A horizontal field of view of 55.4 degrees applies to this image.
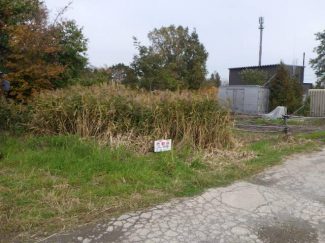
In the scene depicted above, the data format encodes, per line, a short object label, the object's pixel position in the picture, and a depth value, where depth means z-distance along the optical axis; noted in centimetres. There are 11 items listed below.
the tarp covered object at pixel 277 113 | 1873
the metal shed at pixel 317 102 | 2014
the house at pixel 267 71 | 2599
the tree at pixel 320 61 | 2955
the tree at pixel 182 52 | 2588
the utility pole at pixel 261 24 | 3653
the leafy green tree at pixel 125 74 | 2249
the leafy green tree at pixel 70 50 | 1020
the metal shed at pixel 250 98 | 2098
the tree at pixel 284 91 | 2081
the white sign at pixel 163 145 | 638
